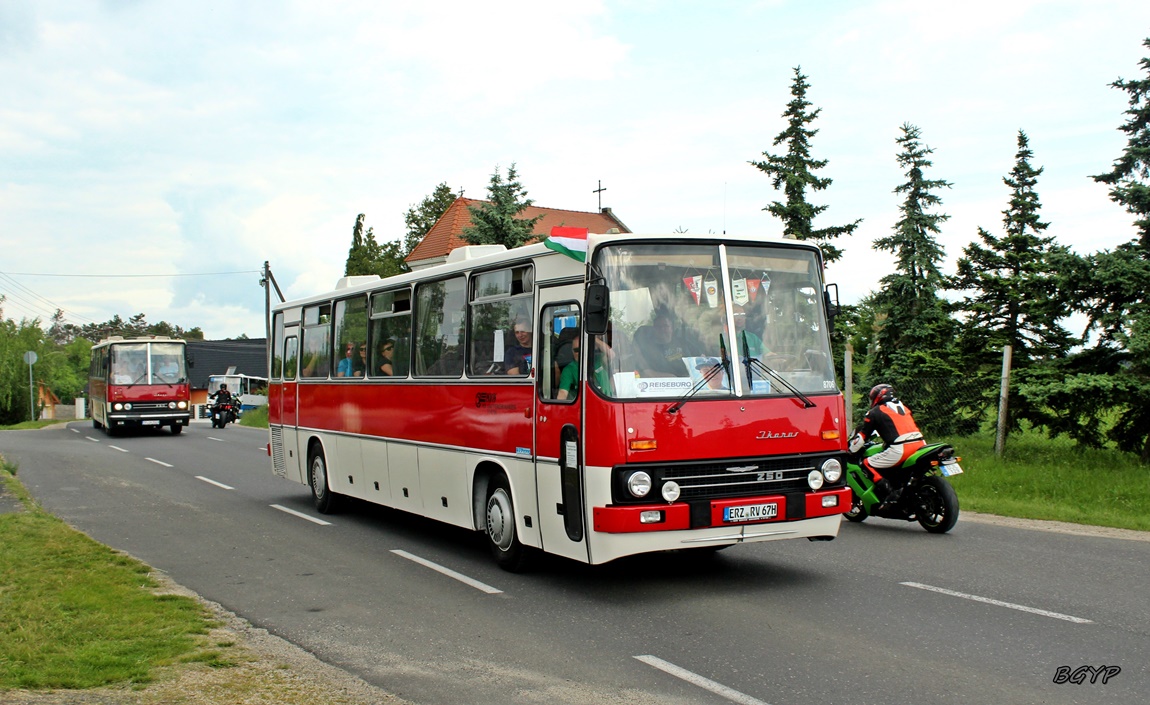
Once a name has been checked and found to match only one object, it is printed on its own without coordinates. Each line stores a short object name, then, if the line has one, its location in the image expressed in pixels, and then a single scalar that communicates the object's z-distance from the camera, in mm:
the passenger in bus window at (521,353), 9125
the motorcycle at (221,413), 42688
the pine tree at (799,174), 27891
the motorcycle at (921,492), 11141
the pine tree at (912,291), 24031
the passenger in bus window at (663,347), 8125
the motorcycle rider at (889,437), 11414
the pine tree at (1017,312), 15984
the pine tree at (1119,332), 14867
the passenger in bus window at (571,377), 8305
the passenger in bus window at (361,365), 12813
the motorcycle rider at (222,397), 43000
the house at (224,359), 109688
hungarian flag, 8422
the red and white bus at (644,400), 7957
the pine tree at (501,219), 34156
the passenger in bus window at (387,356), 12023
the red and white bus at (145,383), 34969
